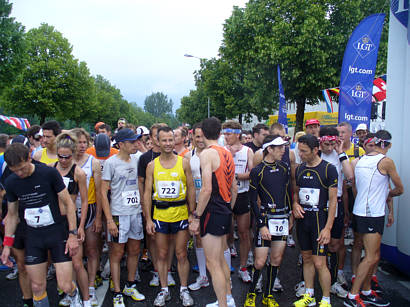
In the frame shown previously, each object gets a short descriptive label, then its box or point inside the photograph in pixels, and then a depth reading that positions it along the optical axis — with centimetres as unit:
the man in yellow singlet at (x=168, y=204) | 385
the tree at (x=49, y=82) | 2280
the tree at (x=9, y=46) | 1446
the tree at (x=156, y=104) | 16675
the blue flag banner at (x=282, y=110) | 864
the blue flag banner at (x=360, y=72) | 663
